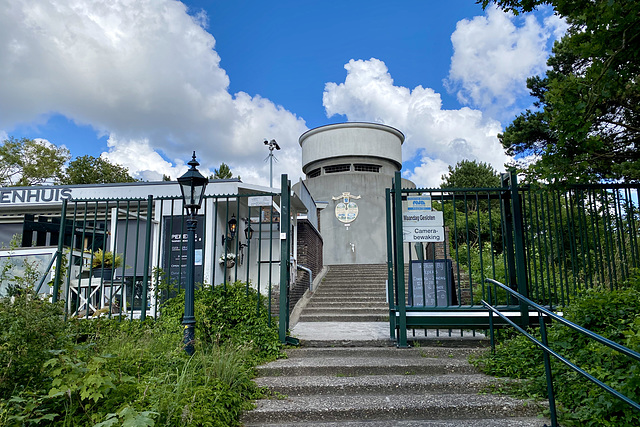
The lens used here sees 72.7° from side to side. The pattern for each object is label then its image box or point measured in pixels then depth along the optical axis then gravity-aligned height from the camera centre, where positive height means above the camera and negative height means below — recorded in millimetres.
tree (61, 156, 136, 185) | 26219 +6729
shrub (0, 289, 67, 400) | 3150 -451
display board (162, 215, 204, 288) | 9992 +810
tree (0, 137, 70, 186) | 24391 +6845
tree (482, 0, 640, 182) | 4191 +2148
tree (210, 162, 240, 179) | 36000 +9115
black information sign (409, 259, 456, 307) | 7500 -47
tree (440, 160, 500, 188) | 30353 +7407
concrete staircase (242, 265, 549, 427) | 3742 -1047
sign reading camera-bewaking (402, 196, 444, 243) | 5844 +767
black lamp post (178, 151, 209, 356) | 4875 +685
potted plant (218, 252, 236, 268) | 10453 +496
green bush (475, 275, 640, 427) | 3086 -720
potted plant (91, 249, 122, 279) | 8141 +350
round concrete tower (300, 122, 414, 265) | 21578 +5167
